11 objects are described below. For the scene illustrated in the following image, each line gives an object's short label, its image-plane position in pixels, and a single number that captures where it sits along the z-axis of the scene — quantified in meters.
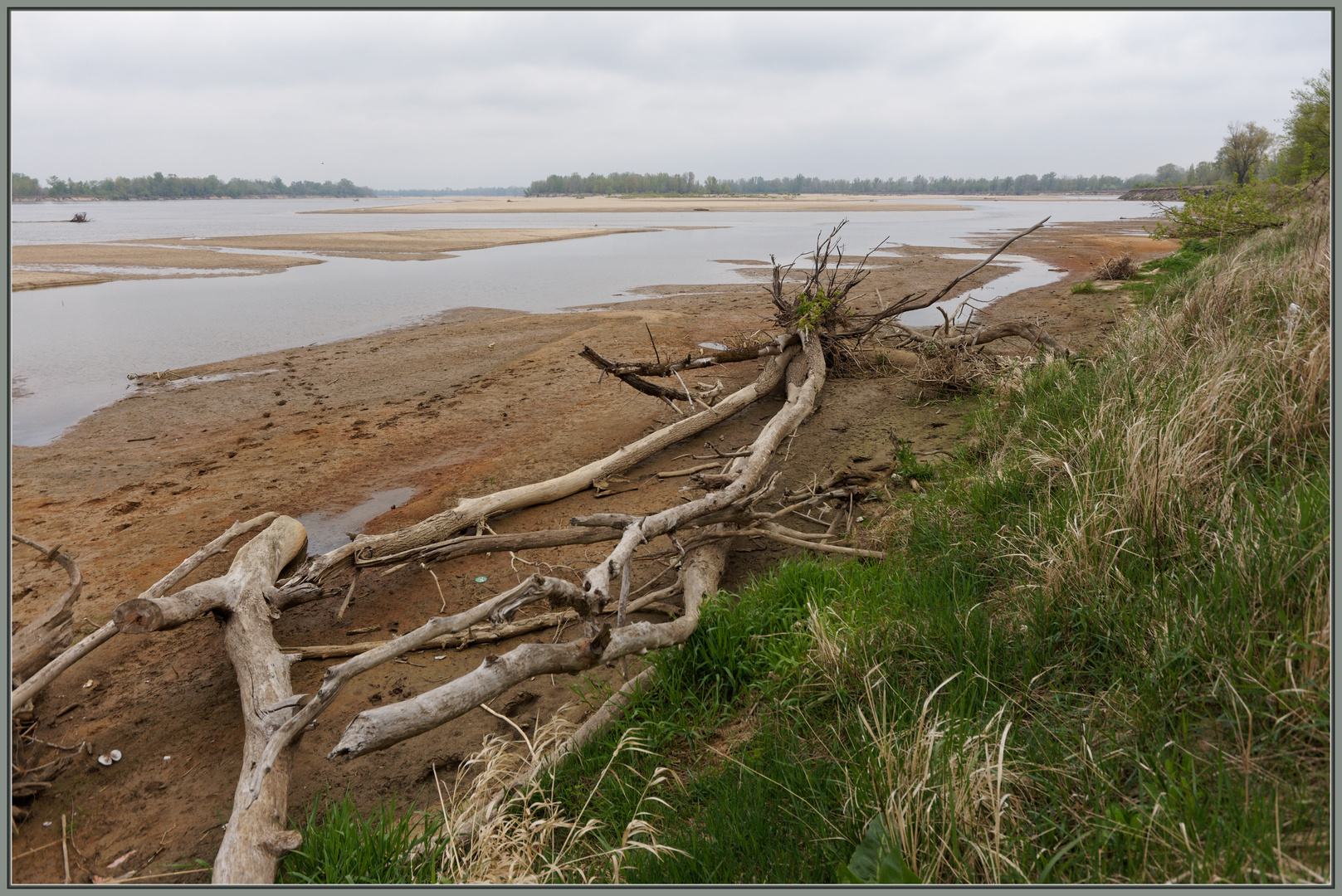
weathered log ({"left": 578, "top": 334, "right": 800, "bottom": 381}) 7.19
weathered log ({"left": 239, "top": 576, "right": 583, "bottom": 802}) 2.90
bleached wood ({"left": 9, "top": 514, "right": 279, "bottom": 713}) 3.49
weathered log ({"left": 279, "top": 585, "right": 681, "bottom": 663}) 4.43
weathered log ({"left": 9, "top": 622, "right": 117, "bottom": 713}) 3.48
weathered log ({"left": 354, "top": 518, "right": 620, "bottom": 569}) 4.88
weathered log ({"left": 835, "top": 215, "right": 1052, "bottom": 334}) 9.02
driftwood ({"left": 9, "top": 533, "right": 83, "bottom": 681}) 3.66
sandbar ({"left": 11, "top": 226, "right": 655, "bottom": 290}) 21.44
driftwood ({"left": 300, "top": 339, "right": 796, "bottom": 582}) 4.95
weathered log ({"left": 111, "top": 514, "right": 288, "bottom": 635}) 3.48
